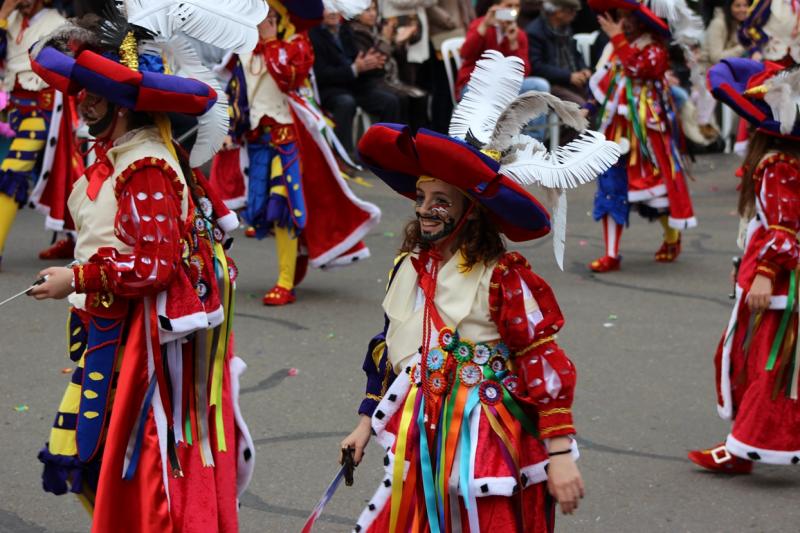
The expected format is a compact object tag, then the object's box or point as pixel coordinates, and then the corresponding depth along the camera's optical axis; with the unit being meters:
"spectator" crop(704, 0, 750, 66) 14.21
